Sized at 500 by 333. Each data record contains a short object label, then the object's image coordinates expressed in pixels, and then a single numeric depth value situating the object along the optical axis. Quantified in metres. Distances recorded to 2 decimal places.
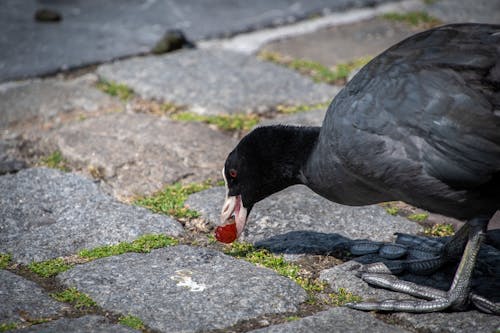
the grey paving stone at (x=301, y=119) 11.36
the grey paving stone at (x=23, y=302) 7.11
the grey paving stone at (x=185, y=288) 7.25
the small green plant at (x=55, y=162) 10.44
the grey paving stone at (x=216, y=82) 12.22
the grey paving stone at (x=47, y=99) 11.70
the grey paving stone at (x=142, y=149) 10.21
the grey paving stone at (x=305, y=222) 8.82
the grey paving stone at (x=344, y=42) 14.00
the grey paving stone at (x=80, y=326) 6.82
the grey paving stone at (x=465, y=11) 15.34
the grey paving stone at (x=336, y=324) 6.99
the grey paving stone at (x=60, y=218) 8.63
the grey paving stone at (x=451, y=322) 7.11
